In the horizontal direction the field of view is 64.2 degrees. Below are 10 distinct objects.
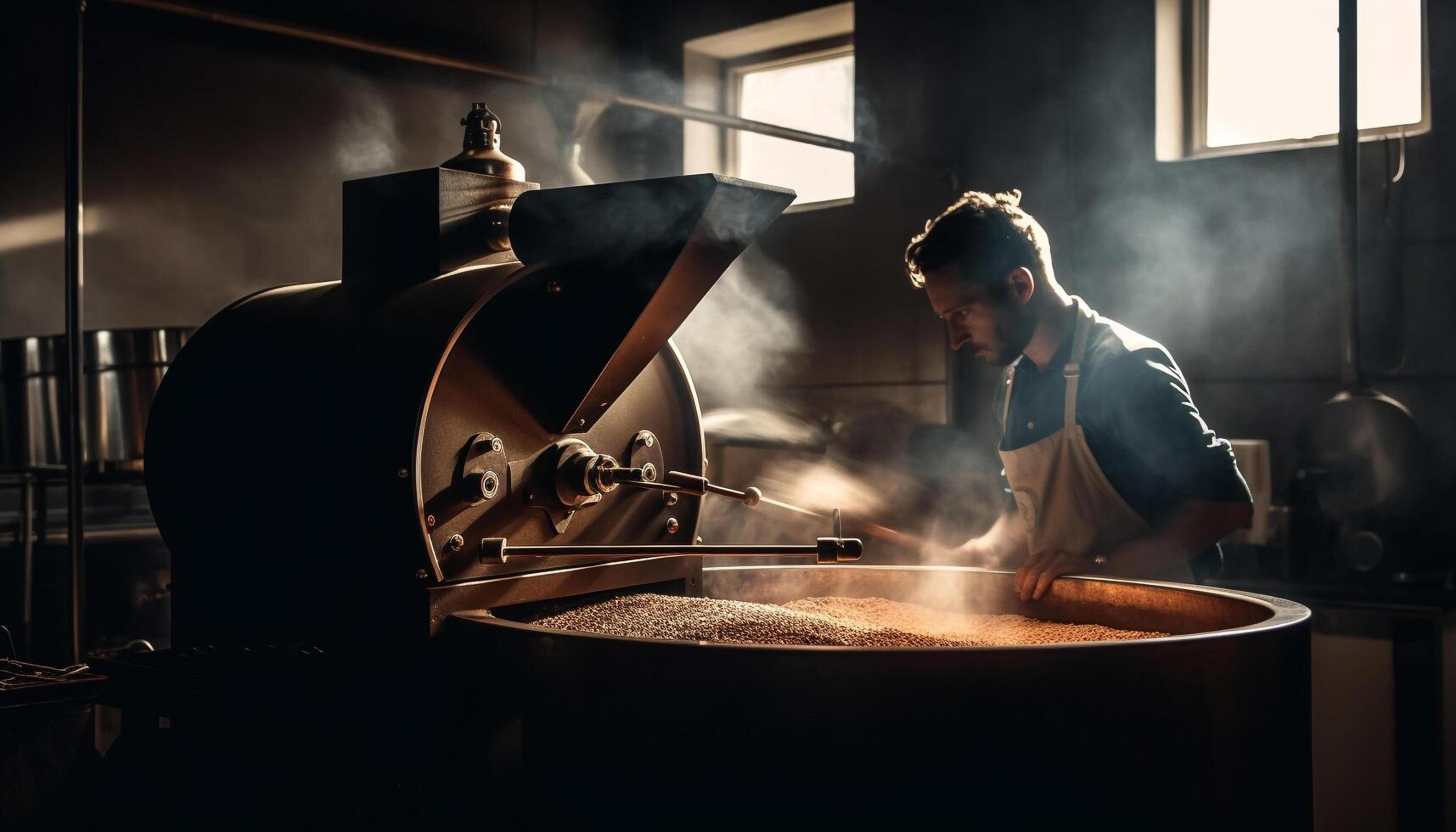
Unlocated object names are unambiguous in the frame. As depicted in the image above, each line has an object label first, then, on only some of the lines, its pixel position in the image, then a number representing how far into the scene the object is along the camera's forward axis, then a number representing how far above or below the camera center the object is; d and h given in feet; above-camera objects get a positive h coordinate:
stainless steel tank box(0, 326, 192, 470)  10.12 +0.10
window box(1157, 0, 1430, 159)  12.95 +3.77
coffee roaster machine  4.20 -0.98
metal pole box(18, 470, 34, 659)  11.05 -1.56
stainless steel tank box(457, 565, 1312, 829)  4.14 -1.25
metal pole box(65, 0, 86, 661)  7.32 +0.34
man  7.80 -0.18
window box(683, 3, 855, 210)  18.37 +5.00
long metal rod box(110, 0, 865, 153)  11.96 +3.84
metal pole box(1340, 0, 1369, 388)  11.37 +1.87
